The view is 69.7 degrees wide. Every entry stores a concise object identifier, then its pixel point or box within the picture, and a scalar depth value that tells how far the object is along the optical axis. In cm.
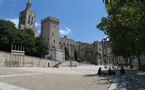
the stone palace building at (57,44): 5456
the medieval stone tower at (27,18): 6622
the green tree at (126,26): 967
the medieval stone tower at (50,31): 5552
